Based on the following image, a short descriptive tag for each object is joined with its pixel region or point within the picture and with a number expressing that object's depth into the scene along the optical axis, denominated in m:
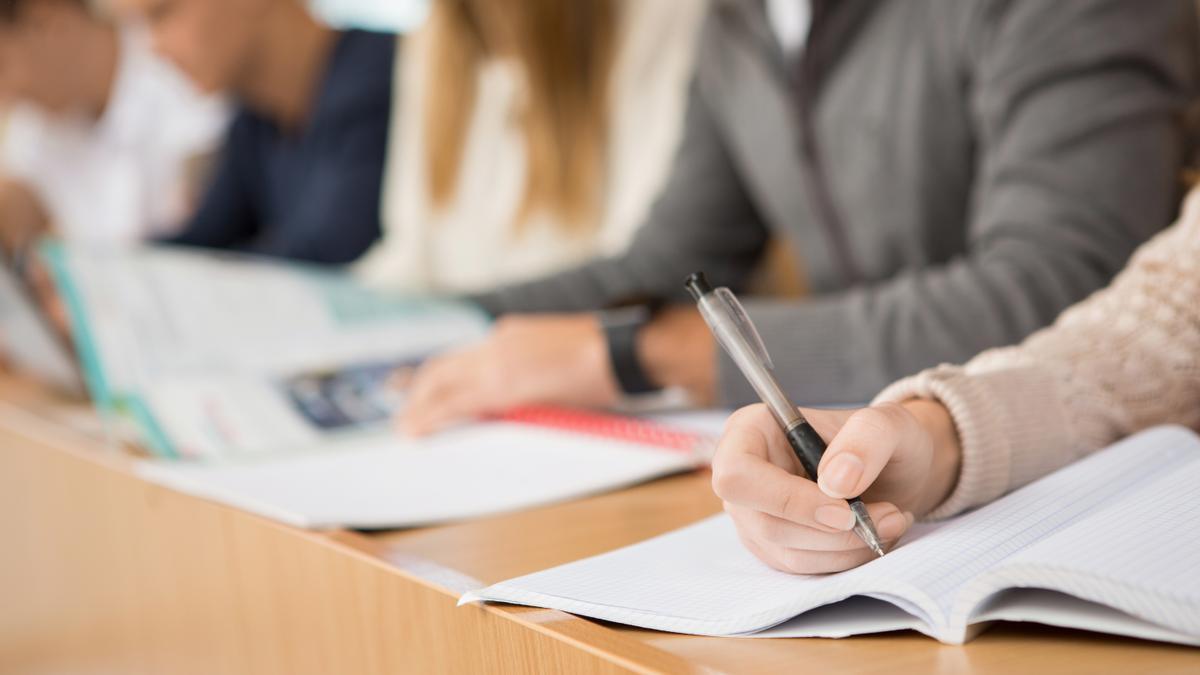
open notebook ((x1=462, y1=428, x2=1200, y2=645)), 1.00
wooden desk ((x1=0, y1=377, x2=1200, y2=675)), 1.02
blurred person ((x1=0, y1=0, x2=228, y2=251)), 4.51
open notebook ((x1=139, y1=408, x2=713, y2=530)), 1.33
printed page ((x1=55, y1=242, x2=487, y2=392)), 1.90
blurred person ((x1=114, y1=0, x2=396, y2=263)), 3.44
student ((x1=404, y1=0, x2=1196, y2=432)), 1.48
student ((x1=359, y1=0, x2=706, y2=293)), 2.53
